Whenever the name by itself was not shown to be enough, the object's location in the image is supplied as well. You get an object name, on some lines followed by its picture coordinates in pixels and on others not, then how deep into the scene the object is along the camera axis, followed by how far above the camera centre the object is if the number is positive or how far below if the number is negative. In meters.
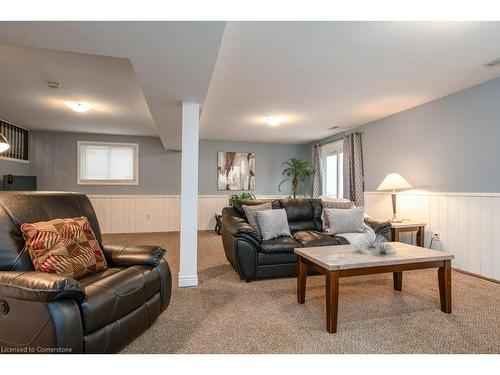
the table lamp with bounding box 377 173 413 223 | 3.91 +0.09
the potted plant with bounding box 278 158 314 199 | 6.47 +0.43
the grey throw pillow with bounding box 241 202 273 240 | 3.26 -0.30
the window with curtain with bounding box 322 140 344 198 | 5.82 +0.46
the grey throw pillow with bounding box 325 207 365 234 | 3.51 -0.40
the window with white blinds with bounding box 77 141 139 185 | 5.94 +0.58
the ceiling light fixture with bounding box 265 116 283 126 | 4.55 +1.21
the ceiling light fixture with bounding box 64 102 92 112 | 3.81 +1.20
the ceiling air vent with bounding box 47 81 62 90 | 3.05 +1.20
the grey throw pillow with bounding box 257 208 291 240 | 3.22 -0.42
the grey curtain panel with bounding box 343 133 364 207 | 5.06 +0.40
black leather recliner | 1.31 -0.58
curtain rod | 5.38 +1.15
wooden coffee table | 1.92 -0.57
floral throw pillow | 1.68 -0.39
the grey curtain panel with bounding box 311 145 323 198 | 6.46 +0.41
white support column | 2.84 -0.18
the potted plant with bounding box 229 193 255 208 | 5.99 -0.16
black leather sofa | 2.96 -0.63
